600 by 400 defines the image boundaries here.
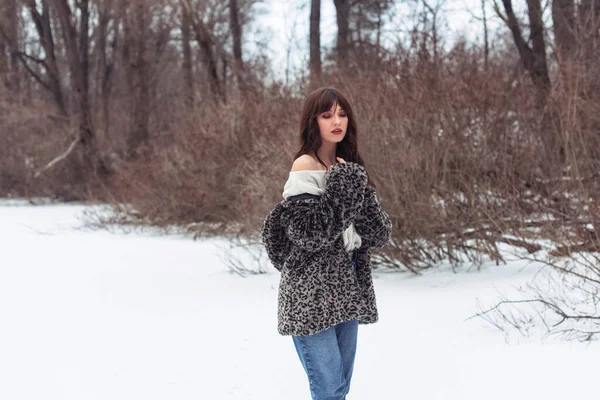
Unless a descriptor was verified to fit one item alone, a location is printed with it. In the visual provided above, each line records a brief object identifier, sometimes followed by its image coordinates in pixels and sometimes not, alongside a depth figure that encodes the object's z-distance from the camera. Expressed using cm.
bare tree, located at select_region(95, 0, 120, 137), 2628
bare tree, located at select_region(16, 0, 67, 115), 2609
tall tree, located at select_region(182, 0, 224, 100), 1739
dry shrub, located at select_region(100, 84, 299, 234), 1230
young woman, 256
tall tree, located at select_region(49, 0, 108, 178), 2230
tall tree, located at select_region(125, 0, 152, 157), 2070
